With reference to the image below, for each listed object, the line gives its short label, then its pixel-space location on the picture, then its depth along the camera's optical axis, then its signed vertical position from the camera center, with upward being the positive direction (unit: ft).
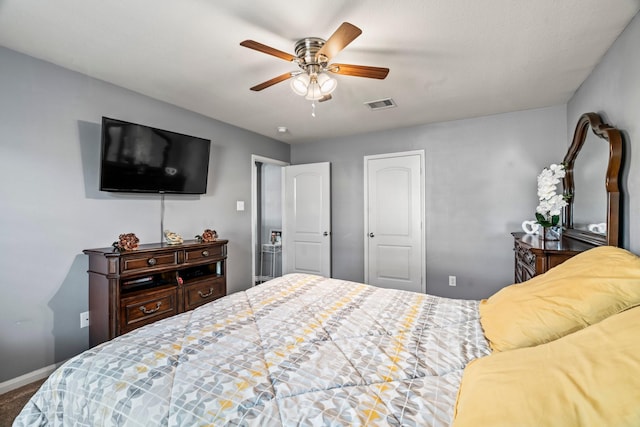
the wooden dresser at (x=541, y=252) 6.38 -0.84
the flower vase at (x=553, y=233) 7.97 -0.52
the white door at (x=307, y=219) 14.73 -0.22
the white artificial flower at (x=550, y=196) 7.62 +0.51
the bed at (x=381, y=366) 2.25 -1.78
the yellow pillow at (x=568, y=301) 3.30 -1.05
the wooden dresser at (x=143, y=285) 7.40 -2.03
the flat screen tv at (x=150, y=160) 7.99 +1.70
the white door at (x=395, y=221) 12.84 -0.27
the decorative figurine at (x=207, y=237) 10.15 -0.78
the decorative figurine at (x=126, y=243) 7.66 -0.76
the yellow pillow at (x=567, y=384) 1.90 -1.26
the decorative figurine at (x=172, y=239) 9.23 -0.77
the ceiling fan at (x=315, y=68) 5.37 +3.08
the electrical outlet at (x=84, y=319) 7.93 -2.86
